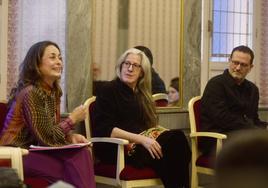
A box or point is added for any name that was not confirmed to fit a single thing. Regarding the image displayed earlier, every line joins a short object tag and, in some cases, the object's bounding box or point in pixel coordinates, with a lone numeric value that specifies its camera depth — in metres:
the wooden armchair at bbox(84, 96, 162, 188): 4.32
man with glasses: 5.26
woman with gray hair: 4.48
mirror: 5.20
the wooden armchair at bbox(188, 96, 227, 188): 5.11
